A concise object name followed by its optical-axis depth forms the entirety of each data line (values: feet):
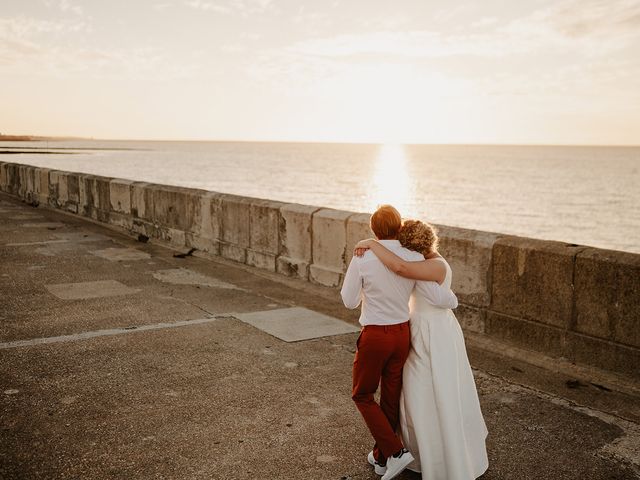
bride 11.62
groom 11.89
